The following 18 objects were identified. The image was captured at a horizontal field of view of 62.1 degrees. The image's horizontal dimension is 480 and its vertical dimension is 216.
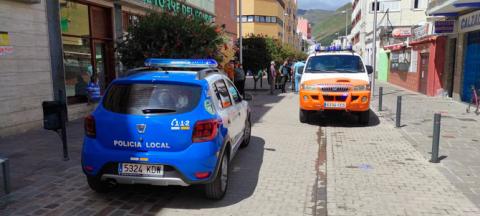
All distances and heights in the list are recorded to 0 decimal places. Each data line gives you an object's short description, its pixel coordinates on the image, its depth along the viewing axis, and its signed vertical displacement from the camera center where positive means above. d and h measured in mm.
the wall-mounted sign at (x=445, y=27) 17191 +1506
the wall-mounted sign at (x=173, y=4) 15752 +2483
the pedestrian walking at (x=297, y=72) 20422 -529
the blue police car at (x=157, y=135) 4445 -824
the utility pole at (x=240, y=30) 21319 +1769
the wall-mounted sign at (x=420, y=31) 20062 +1601
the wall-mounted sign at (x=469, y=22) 14386 +1500
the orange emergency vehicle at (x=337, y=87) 9961 -633
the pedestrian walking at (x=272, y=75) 20125 -693
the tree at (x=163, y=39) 10284 +590
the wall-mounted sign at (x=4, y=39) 8570 +495
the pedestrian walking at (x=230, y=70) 16078 -333
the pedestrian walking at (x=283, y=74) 21469 -665
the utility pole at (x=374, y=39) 19209 +1085
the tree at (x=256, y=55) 22500 +374
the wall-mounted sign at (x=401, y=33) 28416 +2095
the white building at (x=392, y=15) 41531 +4927
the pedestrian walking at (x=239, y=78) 16312 -665
